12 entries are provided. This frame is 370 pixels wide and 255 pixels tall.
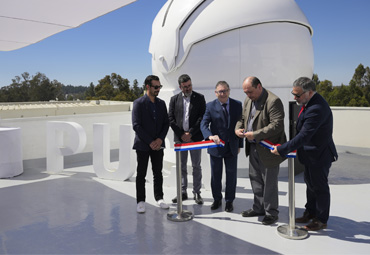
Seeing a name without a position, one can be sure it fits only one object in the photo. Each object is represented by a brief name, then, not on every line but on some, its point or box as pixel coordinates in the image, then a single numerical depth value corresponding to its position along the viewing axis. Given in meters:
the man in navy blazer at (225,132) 4.73
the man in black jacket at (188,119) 5.04
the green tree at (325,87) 46.91
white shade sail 4.34
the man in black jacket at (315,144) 3.82
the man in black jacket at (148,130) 4.73
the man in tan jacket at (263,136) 4.19
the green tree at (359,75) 47.44
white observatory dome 6.78
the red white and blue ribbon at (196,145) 4.49
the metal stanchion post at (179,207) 4.57
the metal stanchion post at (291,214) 4.02
